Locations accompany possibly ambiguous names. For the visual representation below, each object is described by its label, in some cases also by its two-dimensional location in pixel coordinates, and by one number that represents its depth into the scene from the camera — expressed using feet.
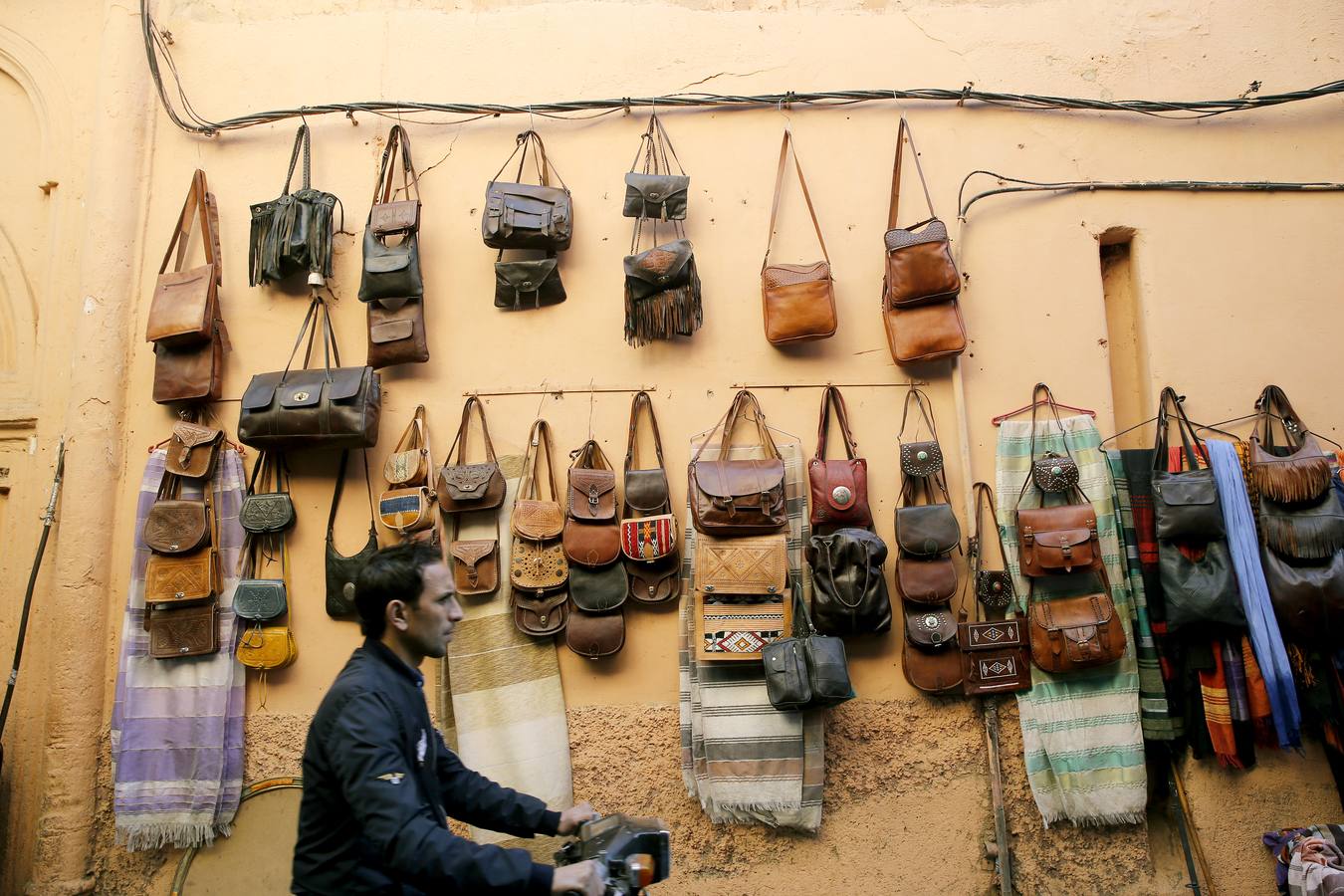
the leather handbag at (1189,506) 13.73
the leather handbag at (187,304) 14.65
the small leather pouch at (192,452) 14.62
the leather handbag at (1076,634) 13.60
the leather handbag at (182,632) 14.15
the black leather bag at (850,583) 13.58
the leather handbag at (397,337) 14.82
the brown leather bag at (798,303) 14.57
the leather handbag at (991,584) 14.17
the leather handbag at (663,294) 14.47
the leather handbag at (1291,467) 13.69
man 7.16
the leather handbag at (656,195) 14.76
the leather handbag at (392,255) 14.70
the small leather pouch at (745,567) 13.80
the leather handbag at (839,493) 14.03
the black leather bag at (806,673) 12.99
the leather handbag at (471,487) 14.19
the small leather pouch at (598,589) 14.10
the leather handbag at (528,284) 15.05
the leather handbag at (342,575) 14.47
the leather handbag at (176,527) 14.21
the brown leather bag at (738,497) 13.84
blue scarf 13.30
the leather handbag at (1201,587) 13.50
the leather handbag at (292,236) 14.85
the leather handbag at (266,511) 14.56
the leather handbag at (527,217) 14.70
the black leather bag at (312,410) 14.01
